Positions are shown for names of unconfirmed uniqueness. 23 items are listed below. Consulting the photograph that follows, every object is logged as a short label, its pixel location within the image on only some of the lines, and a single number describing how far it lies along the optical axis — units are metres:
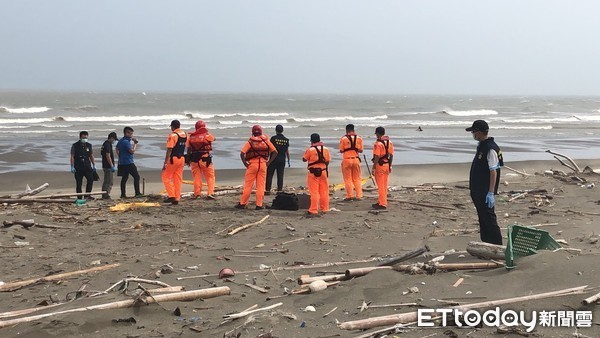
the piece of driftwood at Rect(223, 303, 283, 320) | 5.84
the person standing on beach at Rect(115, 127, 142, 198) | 13.97
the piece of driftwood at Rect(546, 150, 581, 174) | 16.32
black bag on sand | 12.52
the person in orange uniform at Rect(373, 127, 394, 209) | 12.69
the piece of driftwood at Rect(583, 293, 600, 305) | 5.15
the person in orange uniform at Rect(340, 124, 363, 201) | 13.27
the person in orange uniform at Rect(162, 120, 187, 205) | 12.88
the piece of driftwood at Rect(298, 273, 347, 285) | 6.84
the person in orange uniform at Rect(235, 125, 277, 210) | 12.44
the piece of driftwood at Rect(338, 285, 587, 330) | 5.23
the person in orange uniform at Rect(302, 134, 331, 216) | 12.01
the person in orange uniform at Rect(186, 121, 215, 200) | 13.41
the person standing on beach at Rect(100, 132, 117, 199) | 14.09
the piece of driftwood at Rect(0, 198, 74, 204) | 12.79
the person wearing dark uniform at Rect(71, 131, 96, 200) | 14.00
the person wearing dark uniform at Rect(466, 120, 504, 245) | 7.56
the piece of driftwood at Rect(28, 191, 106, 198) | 13.37
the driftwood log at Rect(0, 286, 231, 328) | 5.83
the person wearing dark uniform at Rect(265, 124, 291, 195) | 14.57
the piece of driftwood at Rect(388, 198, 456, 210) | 12.86
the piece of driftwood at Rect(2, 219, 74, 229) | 10.56
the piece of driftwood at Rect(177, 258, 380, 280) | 7.83
